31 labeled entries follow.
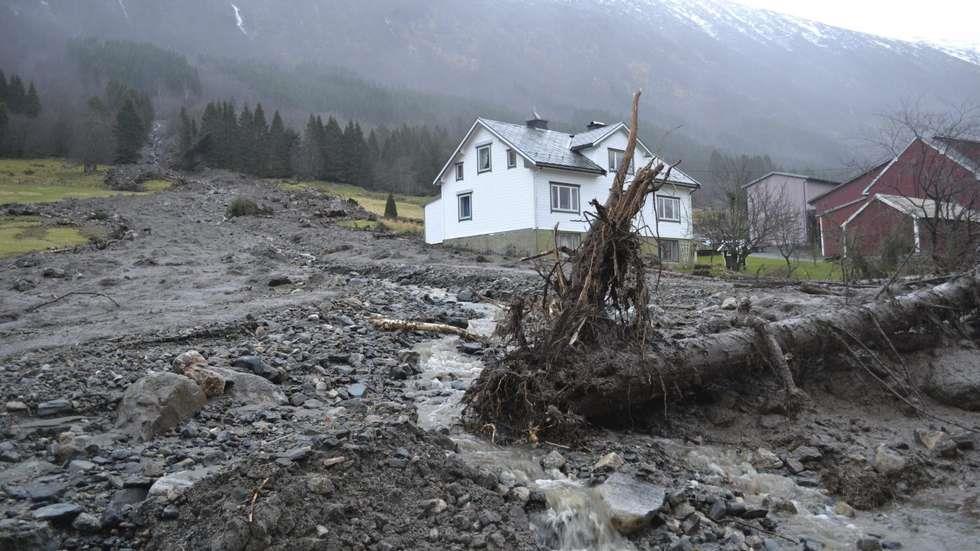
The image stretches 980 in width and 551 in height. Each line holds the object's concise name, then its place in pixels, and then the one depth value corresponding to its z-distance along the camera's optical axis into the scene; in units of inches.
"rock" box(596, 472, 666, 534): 188.4
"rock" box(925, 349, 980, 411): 304.0
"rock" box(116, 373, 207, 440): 223.8
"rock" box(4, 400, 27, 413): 234.4
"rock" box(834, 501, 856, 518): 212.8
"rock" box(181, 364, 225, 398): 256.5
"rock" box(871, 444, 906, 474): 234.1
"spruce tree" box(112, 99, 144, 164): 3238.2
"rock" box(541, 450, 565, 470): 220.1
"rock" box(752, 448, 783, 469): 244.4
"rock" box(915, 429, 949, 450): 260.4
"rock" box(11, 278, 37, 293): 619.8
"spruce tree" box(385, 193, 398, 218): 2075.5
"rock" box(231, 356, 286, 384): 293.9
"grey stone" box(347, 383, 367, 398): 288.3
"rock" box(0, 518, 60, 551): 149.9
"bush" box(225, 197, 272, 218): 1736.0
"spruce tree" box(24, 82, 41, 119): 3750.0
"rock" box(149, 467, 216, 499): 169.3
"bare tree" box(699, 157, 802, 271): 1099.3
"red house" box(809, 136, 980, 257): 709.9
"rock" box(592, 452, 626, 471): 217.6
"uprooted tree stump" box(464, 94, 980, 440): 249.3
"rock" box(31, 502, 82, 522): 159.3
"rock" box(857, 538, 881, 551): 188.2
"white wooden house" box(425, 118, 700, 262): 1293.1
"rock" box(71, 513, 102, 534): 158.1
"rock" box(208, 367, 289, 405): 264.1
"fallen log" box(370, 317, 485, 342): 426.3
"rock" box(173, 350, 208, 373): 281.1
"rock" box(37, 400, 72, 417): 235.1
